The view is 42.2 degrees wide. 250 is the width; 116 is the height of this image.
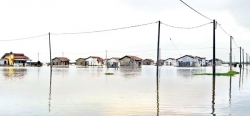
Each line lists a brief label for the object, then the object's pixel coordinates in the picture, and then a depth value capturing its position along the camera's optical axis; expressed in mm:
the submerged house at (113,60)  142125
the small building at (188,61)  138500
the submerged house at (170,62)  183750
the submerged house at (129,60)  137750
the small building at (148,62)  192000
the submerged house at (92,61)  142125
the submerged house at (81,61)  147375
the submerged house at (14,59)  118188
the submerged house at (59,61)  137750
